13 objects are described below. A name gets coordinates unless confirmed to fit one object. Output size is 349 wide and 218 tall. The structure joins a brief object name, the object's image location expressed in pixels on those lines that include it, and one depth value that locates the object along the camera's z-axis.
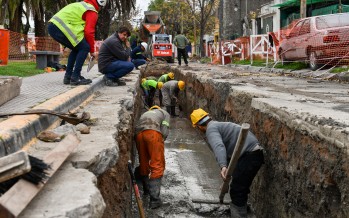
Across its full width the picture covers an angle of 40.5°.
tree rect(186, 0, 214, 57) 35.12
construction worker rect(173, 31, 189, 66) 22.02
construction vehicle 28.72
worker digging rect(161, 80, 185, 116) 15.03
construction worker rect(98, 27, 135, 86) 9.07
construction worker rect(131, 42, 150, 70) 17.84
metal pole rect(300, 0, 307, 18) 16.84
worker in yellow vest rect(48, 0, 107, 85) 7.59
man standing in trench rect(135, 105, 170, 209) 6.96
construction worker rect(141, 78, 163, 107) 14.56
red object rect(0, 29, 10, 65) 11.85
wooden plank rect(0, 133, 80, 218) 2.06
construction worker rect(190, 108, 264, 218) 5.85
